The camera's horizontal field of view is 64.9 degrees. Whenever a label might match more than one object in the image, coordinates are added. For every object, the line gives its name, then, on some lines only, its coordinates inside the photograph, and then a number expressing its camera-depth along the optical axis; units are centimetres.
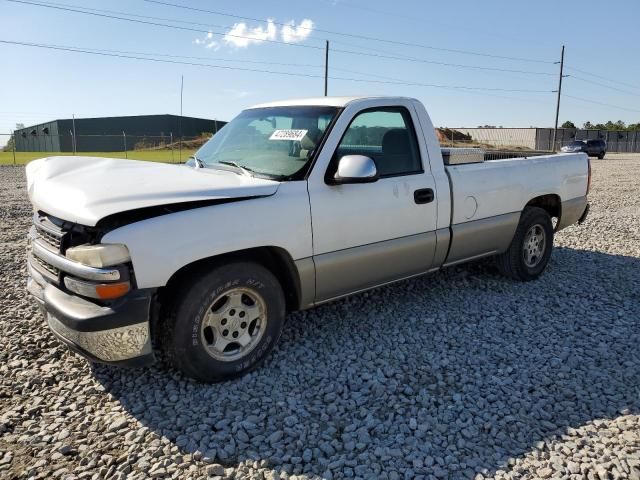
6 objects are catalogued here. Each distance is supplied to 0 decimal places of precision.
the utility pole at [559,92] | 4941
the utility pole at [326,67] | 3726
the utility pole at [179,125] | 5418
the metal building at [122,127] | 5000
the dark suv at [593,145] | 3647
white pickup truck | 294
